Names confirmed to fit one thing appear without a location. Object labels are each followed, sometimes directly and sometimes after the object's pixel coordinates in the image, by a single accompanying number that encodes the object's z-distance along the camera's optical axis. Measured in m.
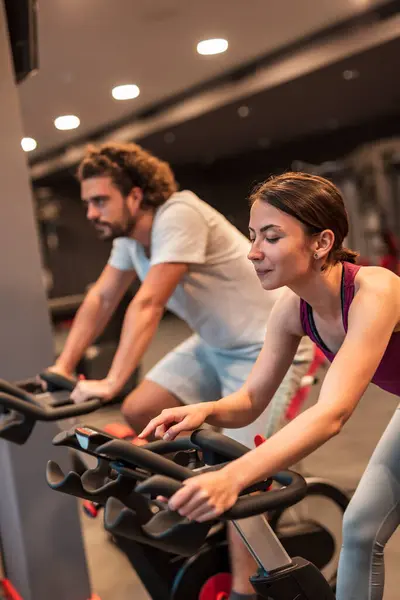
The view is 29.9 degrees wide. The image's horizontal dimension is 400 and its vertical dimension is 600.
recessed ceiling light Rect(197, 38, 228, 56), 6.09
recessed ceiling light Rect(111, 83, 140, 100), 7.46
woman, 1.34
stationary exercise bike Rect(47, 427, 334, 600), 1.16
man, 2.30
